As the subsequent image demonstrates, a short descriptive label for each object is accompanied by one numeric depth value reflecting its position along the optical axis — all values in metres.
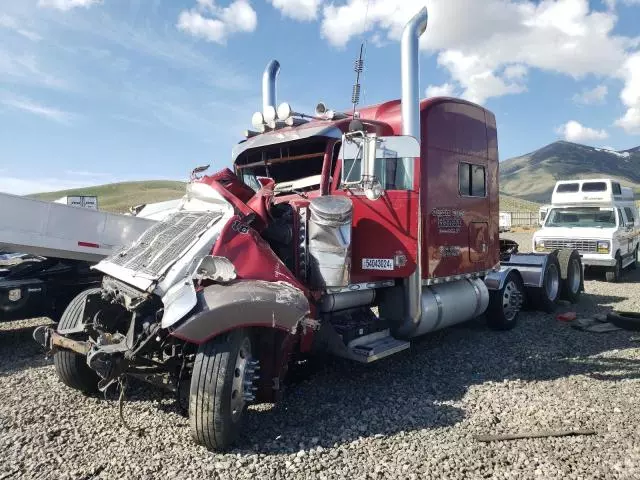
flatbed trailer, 6.79
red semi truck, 3.80
